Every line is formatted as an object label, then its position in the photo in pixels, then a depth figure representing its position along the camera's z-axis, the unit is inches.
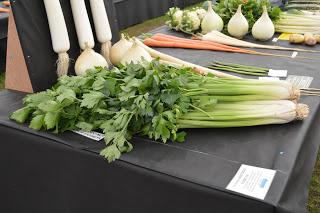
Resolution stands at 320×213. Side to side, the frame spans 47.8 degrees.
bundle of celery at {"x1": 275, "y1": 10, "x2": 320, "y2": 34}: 98.9
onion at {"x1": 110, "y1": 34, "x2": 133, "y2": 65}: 74.9
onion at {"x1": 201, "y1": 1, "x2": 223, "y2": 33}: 99.9
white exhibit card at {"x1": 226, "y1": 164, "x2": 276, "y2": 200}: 39.9
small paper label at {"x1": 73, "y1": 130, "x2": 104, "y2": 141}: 52.8
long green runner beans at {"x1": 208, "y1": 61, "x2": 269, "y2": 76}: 74.7
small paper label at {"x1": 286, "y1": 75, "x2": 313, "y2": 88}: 68.1
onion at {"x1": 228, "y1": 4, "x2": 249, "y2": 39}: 94.8
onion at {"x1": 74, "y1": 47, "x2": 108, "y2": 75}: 68.2
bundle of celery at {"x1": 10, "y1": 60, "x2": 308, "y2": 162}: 48.6
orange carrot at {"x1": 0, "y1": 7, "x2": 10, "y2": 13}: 142.6
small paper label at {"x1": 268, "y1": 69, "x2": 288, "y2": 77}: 72.7
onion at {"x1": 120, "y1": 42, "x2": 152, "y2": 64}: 67.9
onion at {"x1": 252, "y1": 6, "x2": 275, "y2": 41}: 92.9
